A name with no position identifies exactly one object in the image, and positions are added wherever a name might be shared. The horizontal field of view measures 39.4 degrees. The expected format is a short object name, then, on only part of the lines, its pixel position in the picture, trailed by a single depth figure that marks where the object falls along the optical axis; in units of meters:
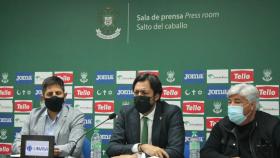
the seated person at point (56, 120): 3.64
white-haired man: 3.20
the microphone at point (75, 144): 3.15
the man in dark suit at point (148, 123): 3.42
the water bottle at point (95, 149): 3.66
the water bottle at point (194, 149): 3.62
